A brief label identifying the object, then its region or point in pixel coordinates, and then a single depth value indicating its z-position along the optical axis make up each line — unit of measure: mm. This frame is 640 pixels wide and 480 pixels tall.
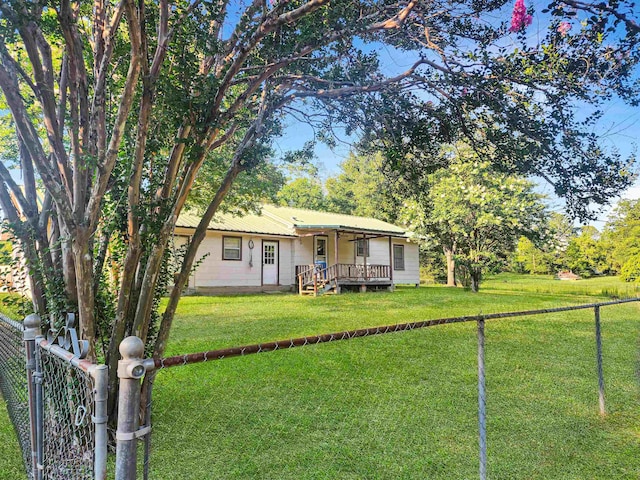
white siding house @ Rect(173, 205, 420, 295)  14622
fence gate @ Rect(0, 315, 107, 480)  1286
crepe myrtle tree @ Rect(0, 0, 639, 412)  2588
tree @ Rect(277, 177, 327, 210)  36062
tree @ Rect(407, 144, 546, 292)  15516
